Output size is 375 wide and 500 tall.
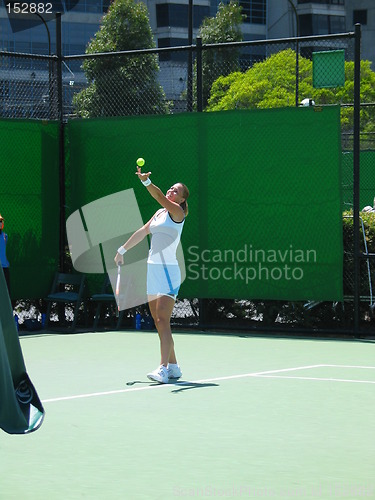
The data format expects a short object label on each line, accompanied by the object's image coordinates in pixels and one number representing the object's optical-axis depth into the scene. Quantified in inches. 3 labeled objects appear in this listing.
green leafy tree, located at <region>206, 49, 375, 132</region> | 1478.8
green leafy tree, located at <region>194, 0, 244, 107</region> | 2111.2
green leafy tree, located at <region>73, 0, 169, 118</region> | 1082.7
